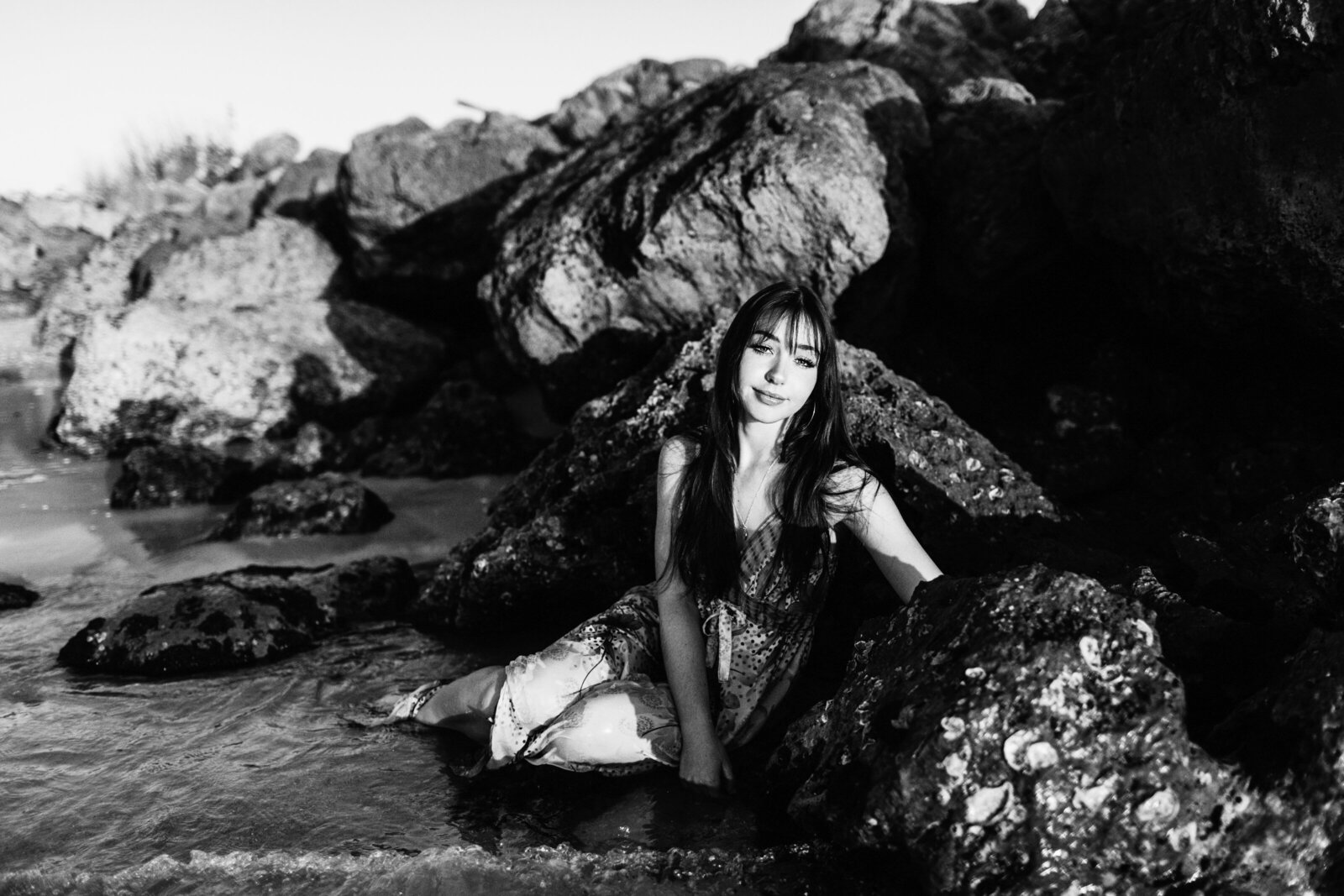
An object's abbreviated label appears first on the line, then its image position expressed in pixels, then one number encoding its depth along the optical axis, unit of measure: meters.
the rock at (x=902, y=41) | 9.14
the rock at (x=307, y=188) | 13.99
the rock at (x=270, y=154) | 22.55
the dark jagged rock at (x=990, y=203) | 6.67
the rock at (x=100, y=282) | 14.04
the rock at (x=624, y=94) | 12.92
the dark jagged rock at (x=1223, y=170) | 4.48
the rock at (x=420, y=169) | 11.17
